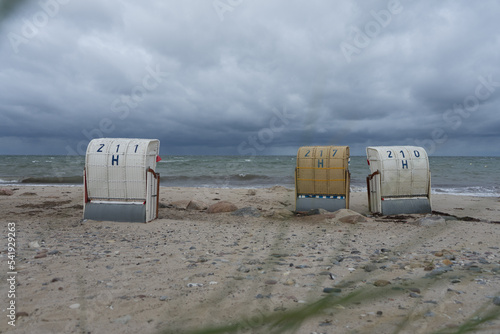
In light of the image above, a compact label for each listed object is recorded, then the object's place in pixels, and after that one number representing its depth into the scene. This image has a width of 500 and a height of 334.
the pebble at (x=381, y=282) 4.32
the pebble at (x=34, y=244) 6.50
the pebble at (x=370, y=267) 4.99
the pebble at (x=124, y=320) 3.39
